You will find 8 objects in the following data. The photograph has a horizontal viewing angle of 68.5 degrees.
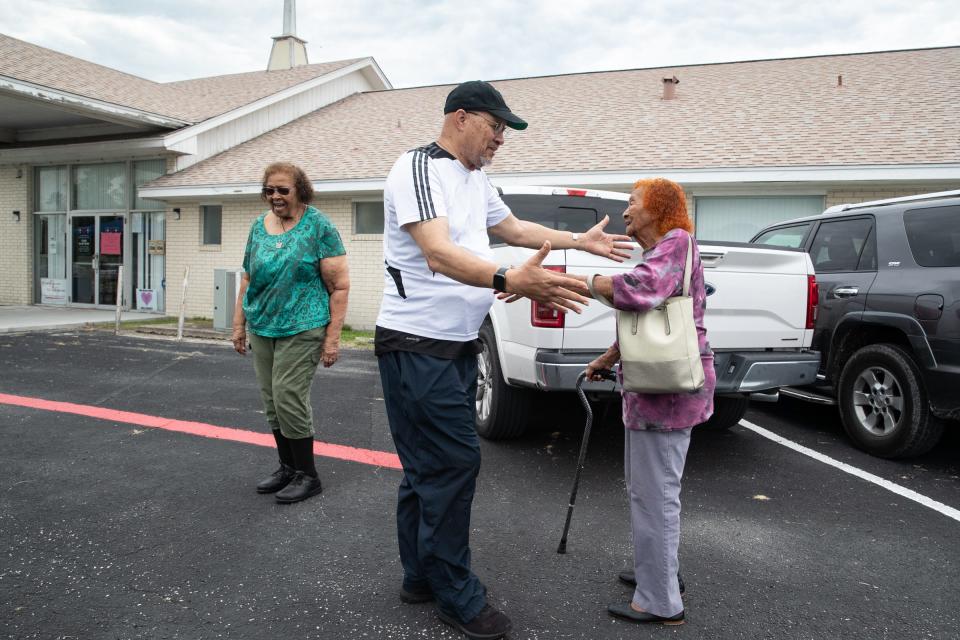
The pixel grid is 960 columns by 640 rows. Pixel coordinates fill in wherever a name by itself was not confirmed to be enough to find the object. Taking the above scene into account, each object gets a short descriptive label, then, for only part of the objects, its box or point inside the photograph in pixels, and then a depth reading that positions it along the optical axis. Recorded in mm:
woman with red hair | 2627
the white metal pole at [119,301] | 11869
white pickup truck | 4184
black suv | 4520
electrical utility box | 12523
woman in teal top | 3857
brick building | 11109
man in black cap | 2500
